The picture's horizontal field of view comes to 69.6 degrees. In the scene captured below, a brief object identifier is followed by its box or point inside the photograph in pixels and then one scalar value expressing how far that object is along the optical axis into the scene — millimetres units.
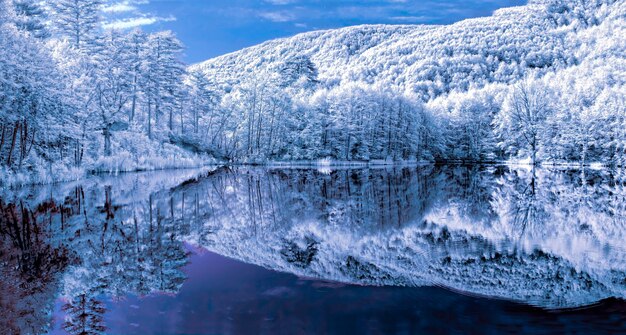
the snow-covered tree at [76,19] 40344
